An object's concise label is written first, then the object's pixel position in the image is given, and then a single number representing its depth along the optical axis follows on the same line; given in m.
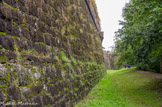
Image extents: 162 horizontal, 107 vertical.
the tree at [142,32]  6.85
